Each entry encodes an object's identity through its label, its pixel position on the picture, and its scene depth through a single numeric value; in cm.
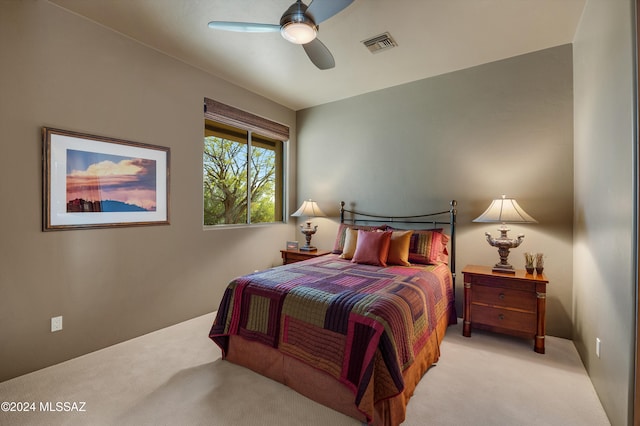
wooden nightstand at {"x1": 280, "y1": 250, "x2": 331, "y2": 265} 392
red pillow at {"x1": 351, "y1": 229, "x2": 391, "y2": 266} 304
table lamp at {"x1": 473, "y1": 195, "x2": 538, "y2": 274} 277
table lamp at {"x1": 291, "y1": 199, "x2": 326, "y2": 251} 421
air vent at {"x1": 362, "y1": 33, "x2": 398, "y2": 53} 272
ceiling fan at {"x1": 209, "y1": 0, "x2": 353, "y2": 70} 189
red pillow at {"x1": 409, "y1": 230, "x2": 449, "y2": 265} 309
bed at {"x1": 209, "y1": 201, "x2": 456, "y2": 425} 165
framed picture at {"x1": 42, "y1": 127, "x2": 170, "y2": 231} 234
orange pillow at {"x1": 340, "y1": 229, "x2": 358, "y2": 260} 331
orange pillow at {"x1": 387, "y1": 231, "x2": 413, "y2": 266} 302
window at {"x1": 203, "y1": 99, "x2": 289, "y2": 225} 371
